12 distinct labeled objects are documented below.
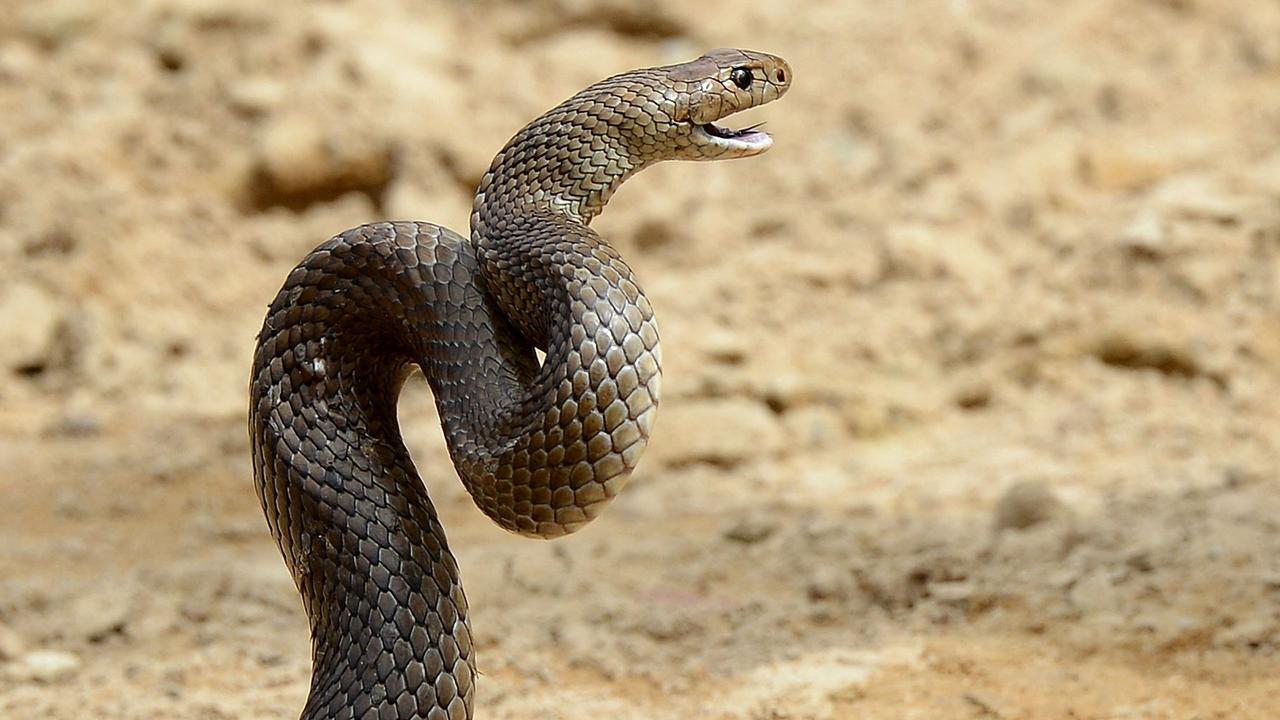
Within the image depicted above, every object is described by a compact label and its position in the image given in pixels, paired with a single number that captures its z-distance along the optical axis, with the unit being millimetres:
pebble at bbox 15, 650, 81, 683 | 7816
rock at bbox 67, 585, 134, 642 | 8422
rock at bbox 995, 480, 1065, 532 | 9477
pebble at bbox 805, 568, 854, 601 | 8922
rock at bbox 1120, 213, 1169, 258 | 13398
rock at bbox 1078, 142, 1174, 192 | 14328
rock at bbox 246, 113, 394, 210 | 15164
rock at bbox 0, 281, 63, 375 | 14102
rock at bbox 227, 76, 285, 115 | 15398
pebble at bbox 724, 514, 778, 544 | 10180
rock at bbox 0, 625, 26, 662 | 8047
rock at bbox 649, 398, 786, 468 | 12430
